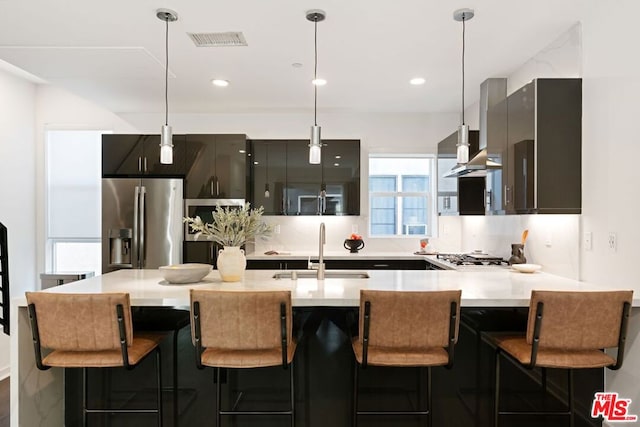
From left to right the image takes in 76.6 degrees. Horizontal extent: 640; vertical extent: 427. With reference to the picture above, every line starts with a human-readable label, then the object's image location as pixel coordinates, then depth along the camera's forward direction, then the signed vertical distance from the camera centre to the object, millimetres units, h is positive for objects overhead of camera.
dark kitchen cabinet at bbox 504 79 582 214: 2623 +425
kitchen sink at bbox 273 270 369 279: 2936 -473
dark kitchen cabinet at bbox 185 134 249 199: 4547 +492
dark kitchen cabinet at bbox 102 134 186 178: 4547 +583
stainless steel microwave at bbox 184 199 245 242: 4496 +51
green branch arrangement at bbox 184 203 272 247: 2492 -108
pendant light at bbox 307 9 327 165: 2576 +529
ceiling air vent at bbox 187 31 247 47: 2908 +1266
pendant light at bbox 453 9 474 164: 2598 +471
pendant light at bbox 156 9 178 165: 2609 +498
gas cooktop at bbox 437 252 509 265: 3717 -462
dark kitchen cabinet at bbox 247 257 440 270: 4496 -594
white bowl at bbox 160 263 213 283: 2471 -387
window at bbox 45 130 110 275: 4898 +188
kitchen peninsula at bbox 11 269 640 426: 2066 -451
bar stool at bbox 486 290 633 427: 1852 -532
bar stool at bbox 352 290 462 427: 1872 -529
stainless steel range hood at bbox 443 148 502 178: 3263 +386
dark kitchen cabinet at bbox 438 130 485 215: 4164 +243
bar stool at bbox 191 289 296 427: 1856 -525
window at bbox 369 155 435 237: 5258 +181
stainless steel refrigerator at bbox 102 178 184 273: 4328 -134
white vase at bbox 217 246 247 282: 2512 -329
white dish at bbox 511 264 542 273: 3006 -422
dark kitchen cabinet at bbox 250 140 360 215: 4750 +386
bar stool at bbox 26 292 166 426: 1874 -545
